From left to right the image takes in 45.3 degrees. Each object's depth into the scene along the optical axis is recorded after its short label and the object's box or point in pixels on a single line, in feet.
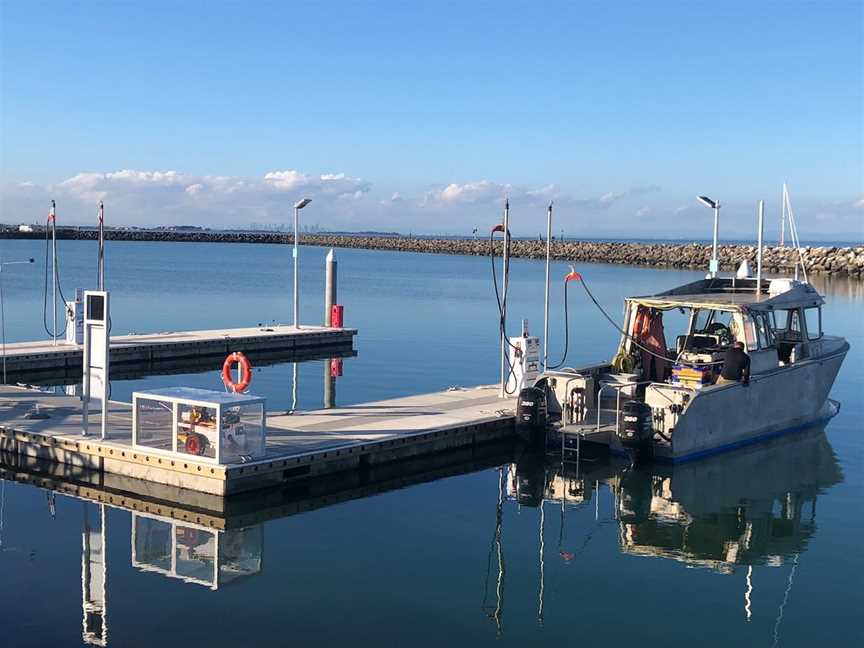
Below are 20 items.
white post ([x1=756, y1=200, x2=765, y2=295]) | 68.57
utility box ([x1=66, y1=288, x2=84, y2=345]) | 88.84
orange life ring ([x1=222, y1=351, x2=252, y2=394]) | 54.03
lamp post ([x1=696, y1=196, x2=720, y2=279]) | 75.20
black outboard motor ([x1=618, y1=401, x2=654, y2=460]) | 55.11
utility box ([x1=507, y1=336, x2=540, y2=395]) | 65.92
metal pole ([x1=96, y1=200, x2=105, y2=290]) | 50.91
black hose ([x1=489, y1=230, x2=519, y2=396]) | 64.16
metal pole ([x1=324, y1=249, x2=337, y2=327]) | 111.65
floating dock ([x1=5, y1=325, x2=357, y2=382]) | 83.92
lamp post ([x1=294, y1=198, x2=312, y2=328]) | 107.65
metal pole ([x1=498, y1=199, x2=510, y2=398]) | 64.95
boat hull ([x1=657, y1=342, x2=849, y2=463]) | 57.62
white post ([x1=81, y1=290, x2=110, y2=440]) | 48.83
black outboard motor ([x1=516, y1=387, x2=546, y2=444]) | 59.00
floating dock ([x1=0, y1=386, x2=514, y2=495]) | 48.26
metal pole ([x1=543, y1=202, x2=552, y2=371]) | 67.56
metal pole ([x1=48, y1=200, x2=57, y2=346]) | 84.17
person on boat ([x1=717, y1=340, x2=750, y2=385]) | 59.26
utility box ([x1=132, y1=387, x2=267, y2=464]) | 46.85
